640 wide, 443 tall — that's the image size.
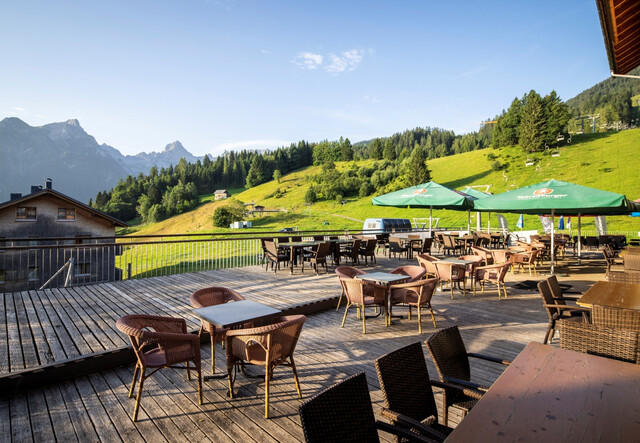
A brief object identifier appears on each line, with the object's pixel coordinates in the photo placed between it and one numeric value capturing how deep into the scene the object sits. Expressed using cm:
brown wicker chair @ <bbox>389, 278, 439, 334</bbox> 449
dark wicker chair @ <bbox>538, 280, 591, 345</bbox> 372
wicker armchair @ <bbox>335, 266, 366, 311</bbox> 543
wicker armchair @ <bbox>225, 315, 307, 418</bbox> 263
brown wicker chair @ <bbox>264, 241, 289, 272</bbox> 895
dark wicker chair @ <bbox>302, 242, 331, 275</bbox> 880
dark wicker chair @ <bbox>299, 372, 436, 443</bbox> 129
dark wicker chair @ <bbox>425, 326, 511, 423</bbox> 190
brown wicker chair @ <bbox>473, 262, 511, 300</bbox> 635
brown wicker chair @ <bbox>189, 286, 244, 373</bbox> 342
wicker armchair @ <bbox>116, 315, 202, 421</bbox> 254
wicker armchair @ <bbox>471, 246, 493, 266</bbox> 746
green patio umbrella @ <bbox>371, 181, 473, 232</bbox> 908
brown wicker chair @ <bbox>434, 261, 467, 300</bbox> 620
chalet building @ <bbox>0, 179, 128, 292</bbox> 2443
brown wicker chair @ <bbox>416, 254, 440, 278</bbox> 651
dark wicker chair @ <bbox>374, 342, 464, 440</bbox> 170
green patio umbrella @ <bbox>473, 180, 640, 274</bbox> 710
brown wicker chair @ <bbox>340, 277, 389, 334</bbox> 454
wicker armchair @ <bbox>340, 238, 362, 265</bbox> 1009
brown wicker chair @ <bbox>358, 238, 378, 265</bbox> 1023
